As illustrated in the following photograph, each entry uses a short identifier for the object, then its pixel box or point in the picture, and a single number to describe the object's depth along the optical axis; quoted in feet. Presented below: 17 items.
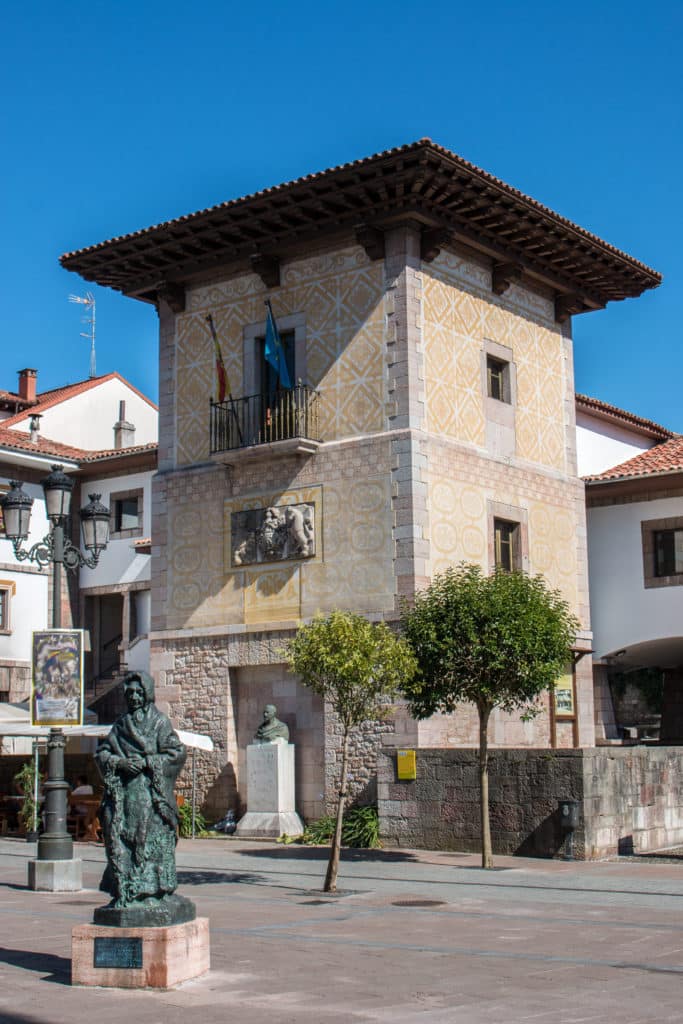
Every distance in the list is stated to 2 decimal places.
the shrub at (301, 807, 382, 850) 66.85
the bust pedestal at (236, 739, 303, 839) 71.41
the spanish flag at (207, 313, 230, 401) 78.33
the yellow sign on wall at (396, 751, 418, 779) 65.00
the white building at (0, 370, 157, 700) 109.70
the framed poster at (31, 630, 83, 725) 52.54
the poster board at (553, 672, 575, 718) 78.74
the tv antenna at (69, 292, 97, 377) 150.41
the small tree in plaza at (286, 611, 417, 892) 50.75
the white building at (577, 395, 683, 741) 86.94
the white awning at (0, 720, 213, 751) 67.21
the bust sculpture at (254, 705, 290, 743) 72.23
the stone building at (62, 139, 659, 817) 70.90
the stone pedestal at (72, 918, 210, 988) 30.50
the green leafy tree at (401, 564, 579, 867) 57.21
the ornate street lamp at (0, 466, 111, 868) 52.60
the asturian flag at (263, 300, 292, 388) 74.38
